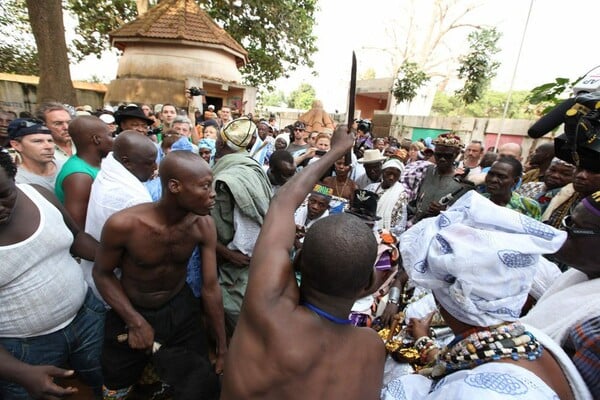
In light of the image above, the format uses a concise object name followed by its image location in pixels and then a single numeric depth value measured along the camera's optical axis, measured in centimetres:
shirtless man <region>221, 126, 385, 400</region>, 104
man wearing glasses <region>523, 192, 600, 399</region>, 122
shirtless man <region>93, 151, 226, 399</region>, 192
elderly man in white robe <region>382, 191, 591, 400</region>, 104
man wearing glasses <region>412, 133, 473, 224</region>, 376
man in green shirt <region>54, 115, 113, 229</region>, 241
